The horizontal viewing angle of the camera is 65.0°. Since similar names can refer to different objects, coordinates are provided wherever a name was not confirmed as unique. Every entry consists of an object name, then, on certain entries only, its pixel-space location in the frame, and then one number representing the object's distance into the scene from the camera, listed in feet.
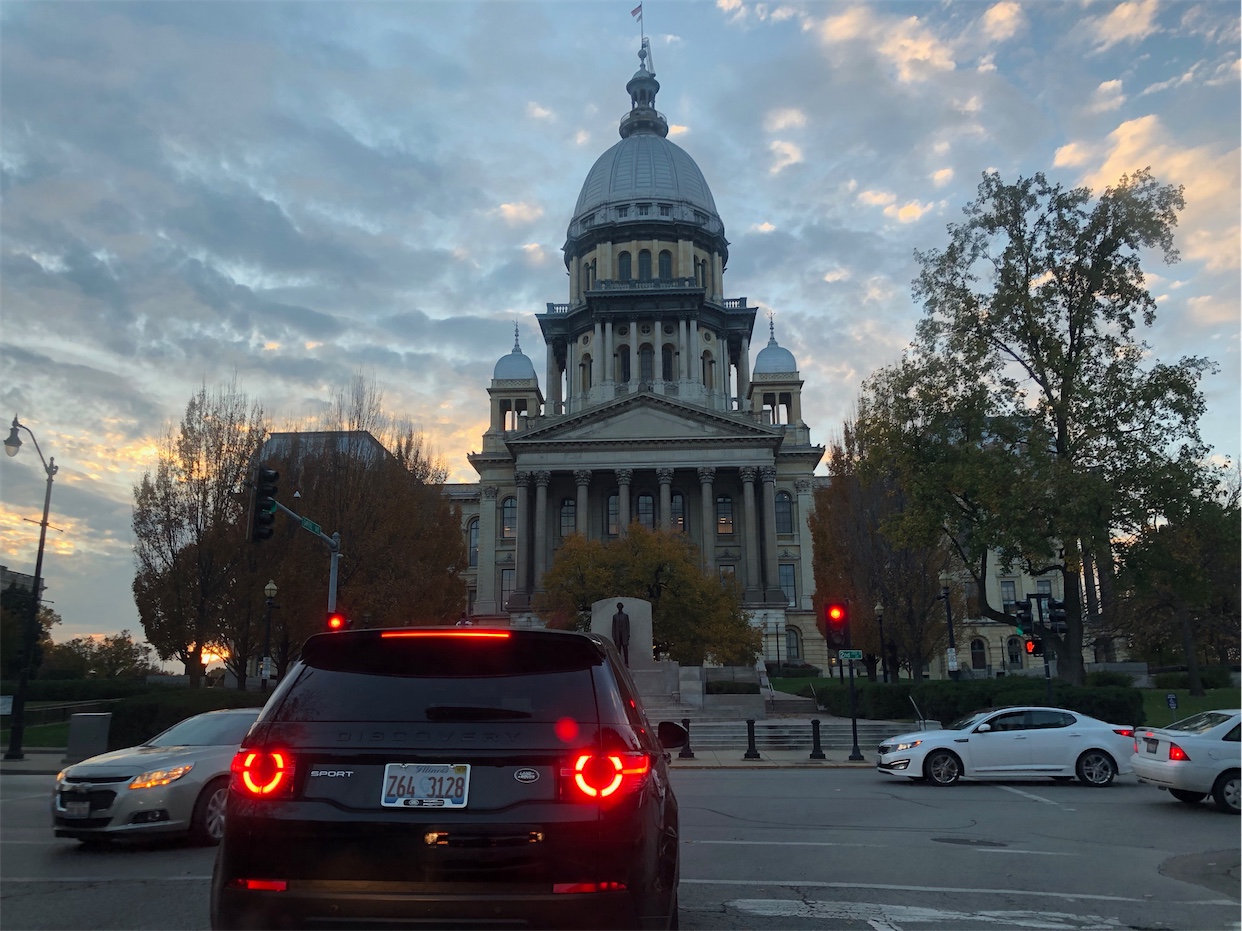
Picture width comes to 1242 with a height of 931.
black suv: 12.98
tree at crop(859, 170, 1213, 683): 83.71
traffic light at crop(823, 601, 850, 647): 76.43
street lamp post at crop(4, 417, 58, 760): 77.15
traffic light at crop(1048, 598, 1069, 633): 82.17
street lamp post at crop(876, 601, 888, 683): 121.90
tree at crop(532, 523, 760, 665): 157.28
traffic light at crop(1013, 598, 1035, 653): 80.38
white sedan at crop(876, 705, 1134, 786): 54.85
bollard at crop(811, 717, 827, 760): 76.33
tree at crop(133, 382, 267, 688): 108.37
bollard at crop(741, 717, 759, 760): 76.64
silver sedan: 31.68
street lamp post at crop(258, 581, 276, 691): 90.94
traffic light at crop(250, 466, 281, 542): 65.46
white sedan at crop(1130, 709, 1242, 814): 41.75
